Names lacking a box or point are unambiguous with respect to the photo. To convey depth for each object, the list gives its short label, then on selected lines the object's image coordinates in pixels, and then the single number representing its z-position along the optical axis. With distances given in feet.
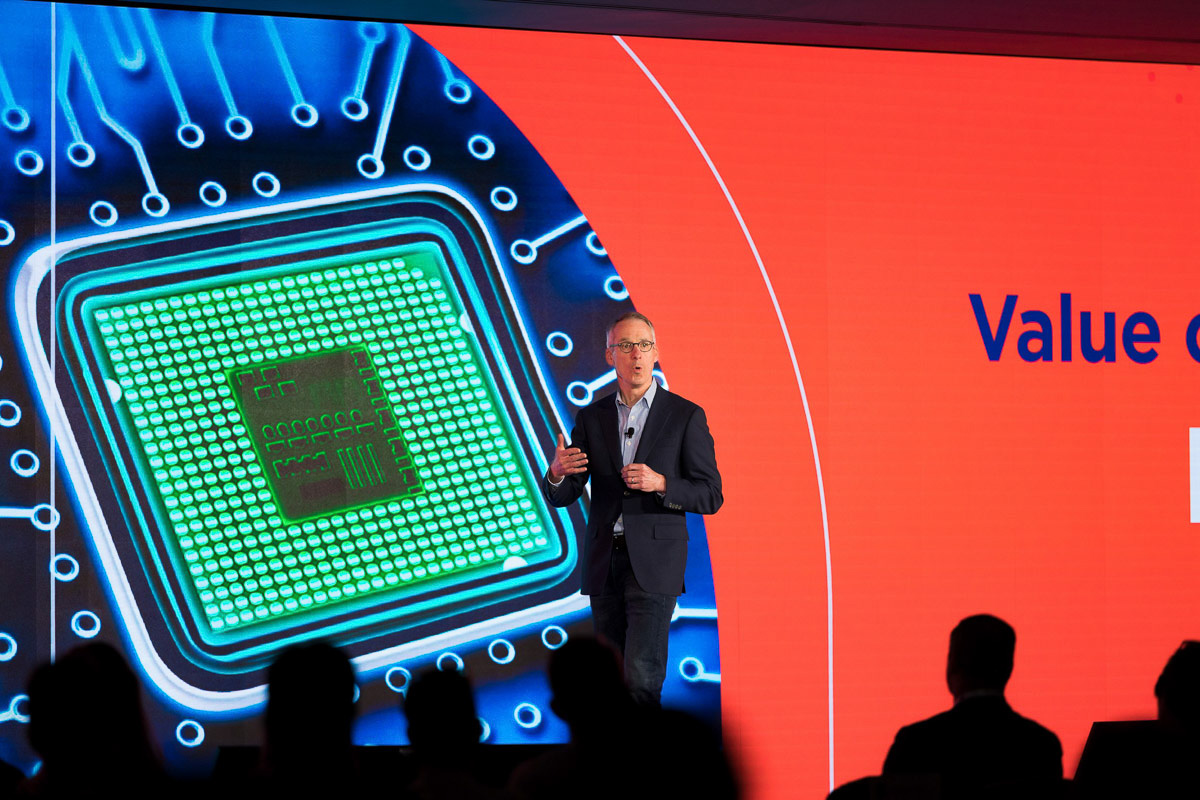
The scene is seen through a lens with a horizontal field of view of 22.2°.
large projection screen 38.60
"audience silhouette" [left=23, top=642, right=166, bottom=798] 26.90
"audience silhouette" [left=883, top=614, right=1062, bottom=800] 30.60
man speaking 36.71
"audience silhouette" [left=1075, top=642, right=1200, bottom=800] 30.18
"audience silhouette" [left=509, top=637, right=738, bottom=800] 26.19
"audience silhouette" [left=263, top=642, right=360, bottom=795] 27.58
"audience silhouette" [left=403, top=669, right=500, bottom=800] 28.39
